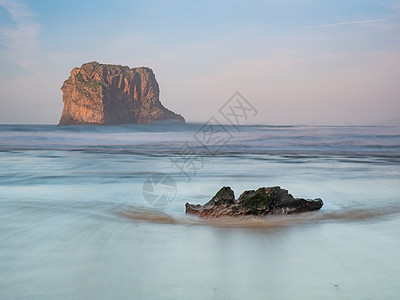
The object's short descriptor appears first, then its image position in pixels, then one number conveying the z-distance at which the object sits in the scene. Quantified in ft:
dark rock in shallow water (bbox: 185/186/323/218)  14.16
